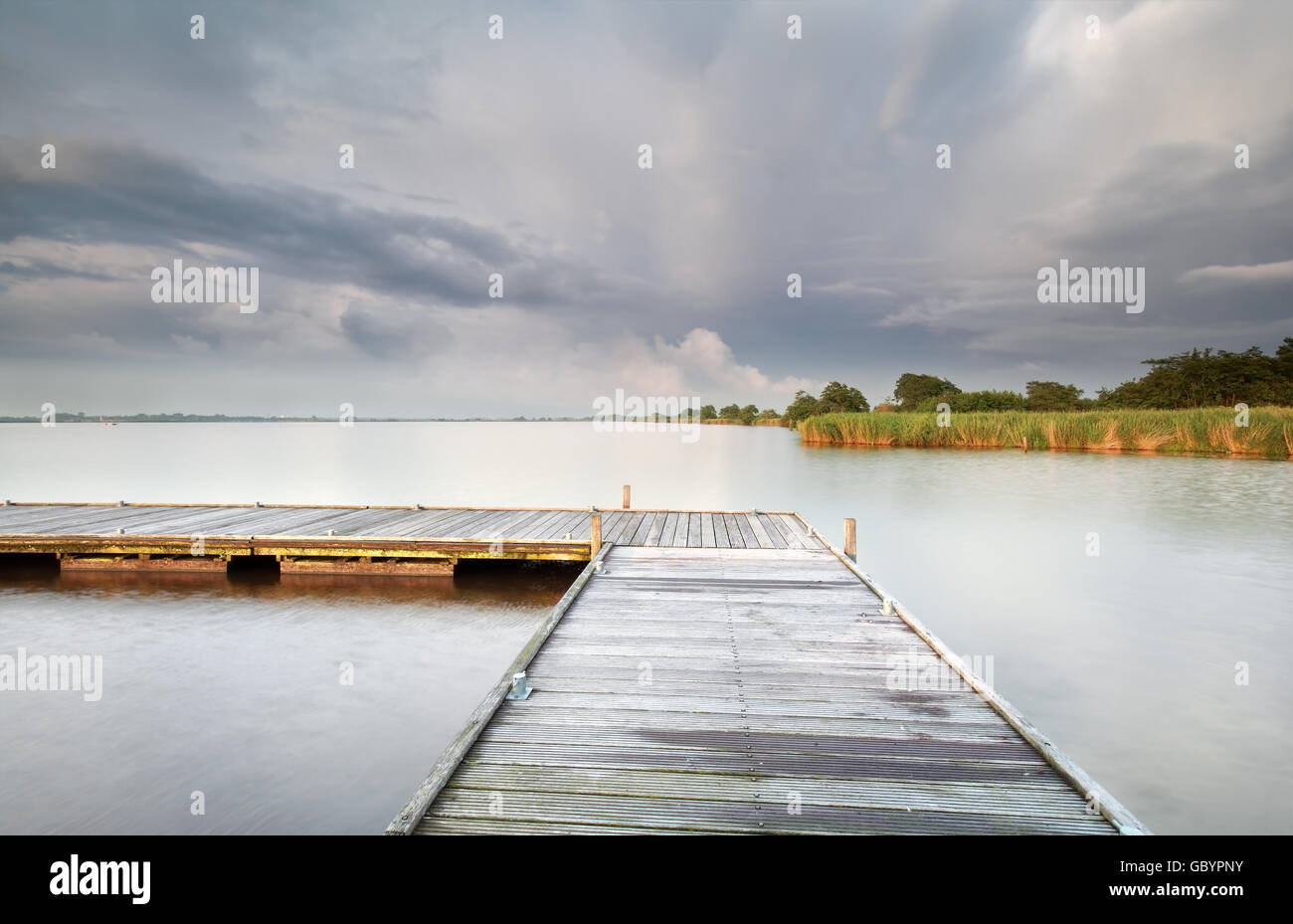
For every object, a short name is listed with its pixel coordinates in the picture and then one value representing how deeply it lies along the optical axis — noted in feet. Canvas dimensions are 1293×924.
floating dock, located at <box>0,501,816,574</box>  28.48
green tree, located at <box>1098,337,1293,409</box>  136.56
